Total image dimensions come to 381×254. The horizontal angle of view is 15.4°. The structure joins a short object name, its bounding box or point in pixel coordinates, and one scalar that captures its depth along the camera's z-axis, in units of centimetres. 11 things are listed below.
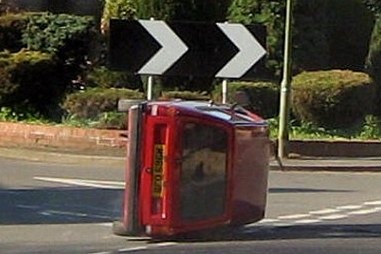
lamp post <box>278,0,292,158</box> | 2472
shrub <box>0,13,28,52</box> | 2778
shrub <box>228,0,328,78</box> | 2816
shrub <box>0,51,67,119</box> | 2639
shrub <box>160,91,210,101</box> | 2542
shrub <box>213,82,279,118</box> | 2622
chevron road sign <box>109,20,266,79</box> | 1558
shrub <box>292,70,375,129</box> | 2619
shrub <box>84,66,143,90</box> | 2734
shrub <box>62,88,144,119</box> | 2578
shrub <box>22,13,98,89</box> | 2703
